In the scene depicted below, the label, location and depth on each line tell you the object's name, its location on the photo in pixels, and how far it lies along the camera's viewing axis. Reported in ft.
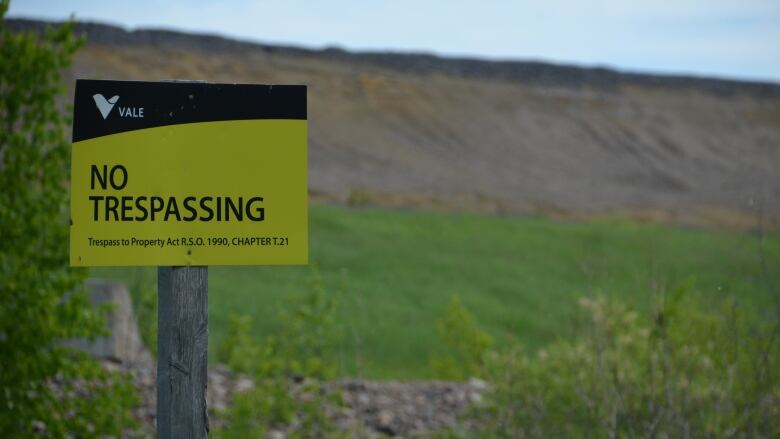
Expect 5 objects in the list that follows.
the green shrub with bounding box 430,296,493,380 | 34.94
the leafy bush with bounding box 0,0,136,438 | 18.48
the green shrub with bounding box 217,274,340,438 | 27.68
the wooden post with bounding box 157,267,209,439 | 12.36
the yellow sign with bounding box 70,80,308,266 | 12.27
